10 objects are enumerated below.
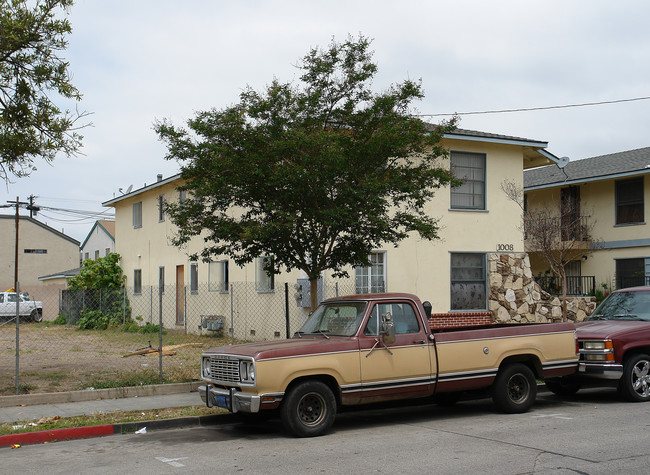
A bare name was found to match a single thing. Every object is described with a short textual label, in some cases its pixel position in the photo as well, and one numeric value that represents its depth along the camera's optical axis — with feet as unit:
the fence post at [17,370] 36.04
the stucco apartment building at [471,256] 68.13
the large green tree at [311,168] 36.94
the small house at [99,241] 129.22
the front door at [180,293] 89.56
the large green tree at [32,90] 38.78
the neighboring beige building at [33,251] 164.35
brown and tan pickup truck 28.32
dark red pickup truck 35.32
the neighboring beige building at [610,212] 88.38
